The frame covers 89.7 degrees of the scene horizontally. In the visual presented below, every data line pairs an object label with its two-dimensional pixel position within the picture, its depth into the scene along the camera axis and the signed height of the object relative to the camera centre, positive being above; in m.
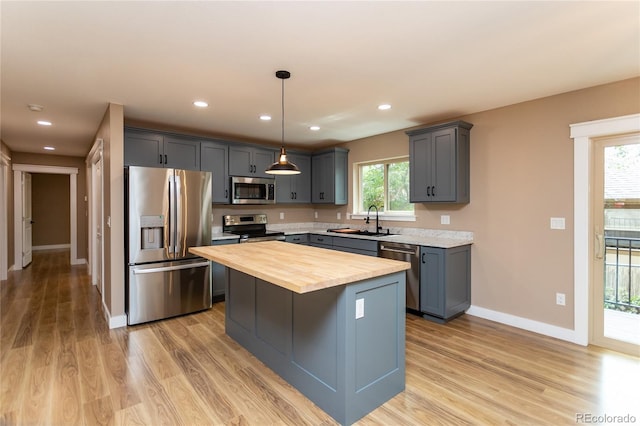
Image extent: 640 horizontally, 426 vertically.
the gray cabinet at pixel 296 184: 5.46 +0.48
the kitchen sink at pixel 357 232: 4.67 -0.33
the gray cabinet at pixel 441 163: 3.71 +0.58
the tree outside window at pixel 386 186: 4.80 +0.40
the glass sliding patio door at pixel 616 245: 2.82 -0.31
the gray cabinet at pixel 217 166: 4.56 +0.66
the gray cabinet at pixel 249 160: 4.85 +0.81
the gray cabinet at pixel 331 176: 5.38 +0.60
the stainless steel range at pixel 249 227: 4.74 -0.26
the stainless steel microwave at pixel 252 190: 4.85 +0.34
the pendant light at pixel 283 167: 2.83 +0.39
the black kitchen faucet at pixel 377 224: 4.82 -0.15
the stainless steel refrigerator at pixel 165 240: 3.51 -0.33
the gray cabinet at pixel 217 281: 4.34 -0.94
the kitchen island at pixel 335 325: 1.92 -0.77
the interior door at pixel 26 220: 6.45 -0.15
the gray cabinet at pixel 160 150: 3.95 +0.81
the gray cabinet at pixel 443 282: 3.49 -0.80
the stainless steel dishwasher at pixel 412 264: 3.72 -0.62
